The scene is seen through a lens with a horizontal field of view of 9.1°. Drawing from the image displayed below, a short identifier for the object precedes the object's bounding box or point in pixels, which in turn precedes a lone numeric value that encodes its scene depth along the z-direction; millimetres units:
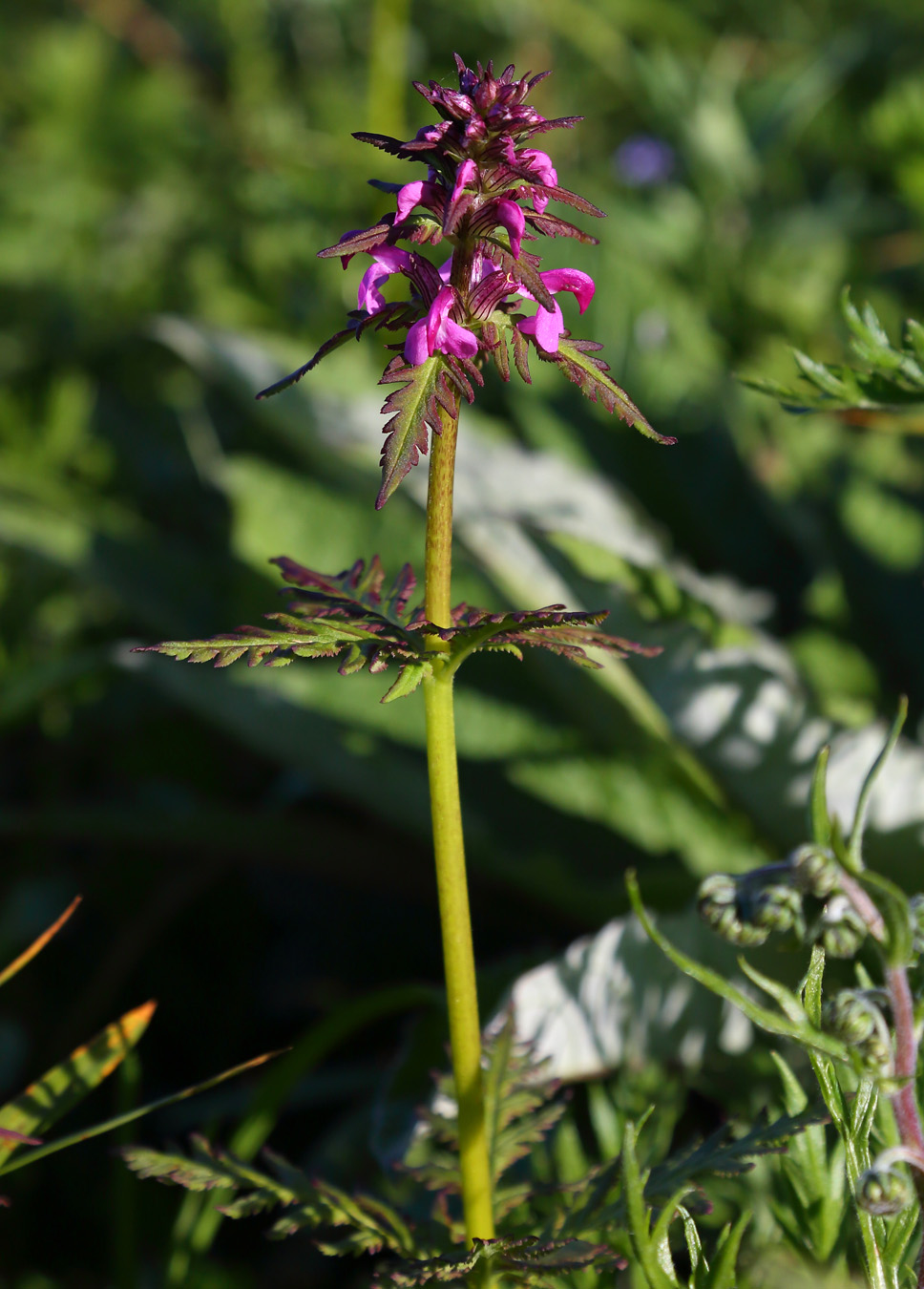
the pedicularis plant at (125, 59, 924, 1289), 962
